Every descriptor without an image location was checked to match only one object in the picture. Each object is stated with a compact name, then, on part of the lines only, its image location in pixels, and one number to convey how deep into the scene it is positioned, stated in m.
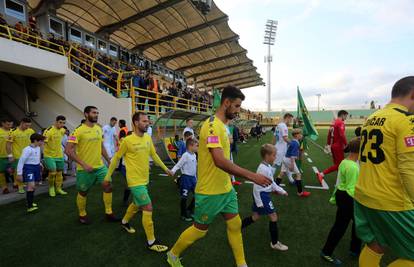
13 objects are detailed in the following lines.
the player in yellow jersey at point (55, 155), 6.73
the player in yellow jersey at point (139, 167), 3.76
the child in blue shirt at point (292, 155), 6.89
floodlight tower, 57.86
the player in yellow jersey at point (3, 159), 6.88
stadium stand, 12.71
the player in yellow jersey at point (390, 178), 1.94
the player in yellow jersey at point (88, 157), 4.65
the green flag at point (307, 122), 7.55
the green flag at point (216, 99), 13.62
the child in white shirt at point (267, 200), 3.62
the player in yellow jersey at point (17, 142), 6.79
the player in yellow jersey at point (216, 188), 2.67
